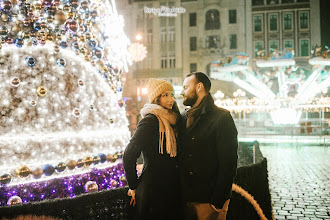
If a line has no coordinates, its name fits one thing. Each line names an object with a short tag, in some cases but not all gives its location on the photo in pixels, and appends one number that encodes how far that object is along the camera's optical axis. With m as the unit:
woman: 2.66
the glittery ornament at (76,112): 4.64
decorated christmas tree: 3.99
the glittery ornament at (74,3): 4.73
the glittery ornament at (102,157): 4.71
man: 2.67
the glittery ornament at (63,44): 4.71
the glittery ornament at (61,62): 4.56
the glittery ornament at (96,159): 4.63
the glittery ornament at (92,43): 5.19
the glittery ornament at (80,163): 4.35
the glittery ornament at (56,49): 4.58
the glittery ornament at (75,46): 4.91
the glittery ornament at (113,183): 4.95
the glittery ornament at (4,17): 4.06
